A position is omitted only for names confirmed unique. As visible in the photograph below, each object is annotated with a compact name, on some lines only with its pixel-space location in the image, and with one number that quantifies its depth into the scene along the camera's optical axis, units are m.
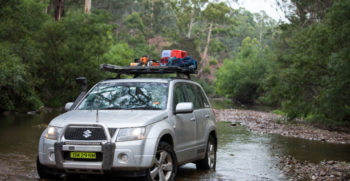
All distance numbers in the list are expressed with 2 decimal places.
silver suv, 7.15
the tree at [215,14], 84.06
